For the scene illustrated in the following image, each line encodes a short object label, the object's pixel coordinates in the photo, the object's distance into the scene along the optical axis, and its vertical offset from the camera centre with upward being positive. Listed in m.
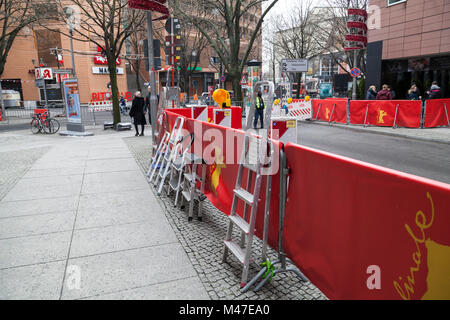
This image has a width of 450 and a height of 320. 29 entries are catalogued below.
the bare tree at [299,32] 33.17 +6.52
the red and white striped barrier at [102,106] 21.98 -0.54
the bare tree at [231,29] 19.86 +3.97
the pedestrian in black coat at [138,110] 14.20 -0.56
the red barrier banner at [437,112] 14.48 -0.98
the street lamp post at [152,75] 9.39 +0.62
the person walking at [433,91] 16.83 -0.07
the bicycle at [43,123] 16.69 -1.18
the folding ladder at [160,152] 7.19 -1.22
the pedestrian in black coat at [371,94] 17.48 -0.15
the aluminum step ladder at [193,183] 5.15 -1.41
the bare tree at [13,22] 20.56 +4.91
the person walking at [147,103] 15.45 -0.30
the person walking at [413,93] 16.59 -0.17
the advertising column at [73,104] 15.09 -0.25
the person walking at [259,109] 15.44 -0.71
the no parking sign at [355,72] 19.08 +1.10
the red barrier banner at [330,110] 17.59 -0.97
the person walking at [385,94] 16.23 -0.15
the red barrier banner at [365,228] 1.78 -0.88
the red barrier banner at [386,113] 14.73 -1.00
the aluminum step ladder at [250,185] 3.13 -0.90
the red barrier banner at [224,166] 3.35 -0.93
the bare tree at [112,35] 15.28 +2.93
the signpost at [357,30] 20.06 +3.92
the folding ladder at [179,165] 5.60 -1.23
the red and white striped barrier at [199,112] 8.76 -0.45
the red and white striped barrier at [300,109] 19.81 -0.97
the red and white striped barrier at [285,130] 5.61 -0.61
